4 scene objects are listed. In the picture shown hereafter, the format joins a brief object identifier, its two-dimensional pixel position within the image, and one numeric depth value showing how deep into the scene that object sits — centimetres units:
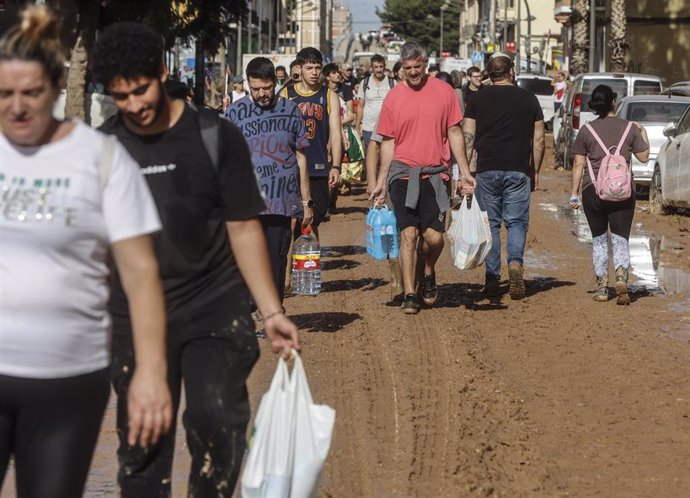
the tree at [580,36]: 4473
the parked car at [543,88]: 4822
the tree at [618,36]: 4291
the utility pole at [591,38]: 4546
